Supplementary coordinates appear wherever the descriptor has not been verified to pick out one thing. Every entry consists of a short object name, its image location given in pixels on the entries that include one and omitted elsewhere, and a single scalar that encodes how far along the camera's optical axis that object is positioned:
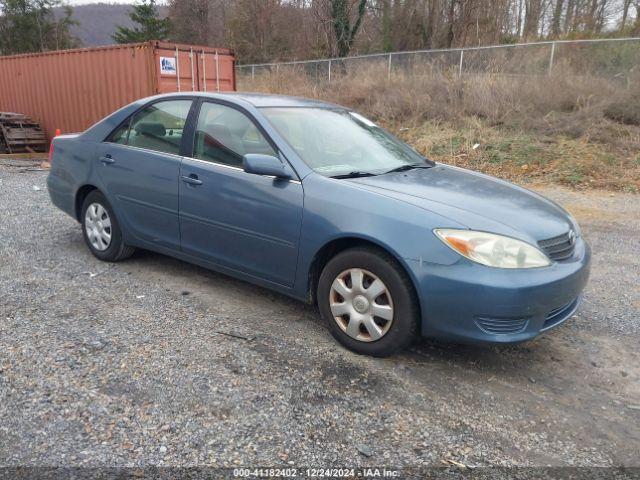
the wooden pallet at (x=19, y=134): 13.49
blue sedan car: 3.03
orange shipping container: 11.98
